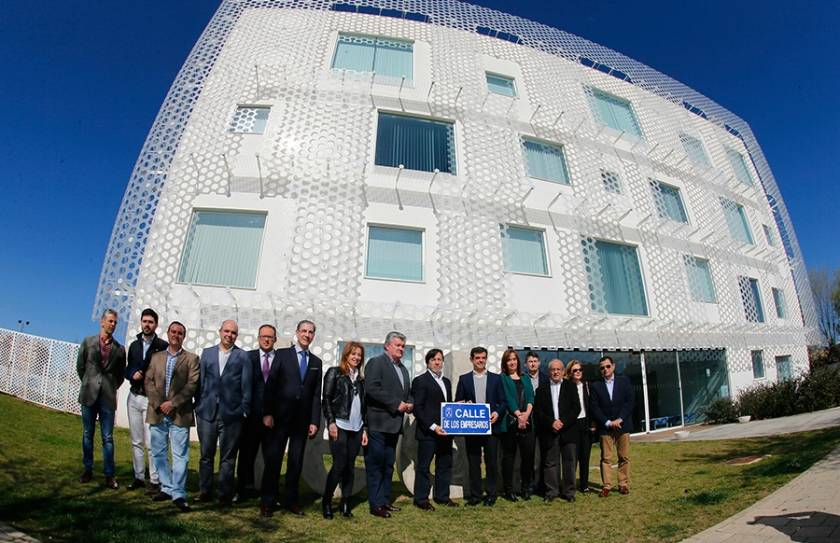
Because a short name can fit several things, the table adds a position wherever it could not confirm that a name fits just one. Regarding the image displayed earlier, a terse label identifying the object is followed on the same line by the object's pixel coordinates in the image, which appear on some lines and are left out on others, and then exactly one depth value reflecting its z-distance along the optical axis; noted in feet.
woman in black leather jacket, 15.06
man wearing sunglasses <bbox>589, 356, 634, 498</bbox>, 18.43
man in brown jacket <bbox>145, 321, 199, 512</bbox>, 14.44
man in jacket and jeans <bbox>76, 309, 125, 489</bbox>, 15.67
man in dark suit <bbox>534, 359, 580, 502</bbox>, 17.97
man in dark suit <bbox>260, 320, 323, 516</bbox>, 15.01
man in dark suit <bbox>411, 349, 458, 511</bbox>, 16.81
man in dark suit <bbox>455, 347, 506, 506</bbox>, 17.44
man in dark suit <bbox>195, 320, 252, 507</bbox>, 14.98
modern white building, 33.30
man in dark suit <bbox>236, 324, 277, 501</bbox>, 15.65
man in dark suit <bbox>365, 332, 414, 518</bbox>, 15.72
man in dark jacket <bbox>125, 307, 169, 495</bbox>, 15.65
